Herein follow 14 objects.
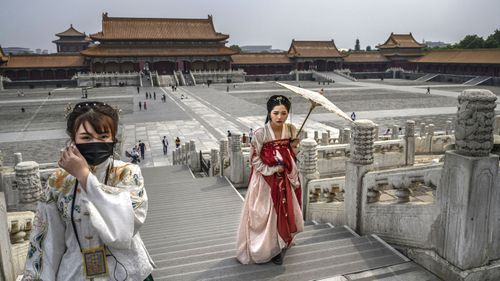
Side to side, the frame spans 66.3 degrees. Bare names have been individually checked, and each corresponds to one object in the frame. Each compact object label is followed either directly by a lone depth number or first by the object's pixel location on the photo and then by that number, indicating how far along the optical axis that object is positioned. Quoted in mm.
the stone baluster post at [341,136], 13758
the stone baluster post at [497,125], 14492
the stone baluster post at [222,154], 11961
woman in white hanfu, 2529
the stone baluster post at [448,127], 15484
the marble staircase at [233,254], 4138
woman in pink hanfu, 4492
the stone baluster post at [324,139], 13927
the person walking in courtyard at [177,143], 17766
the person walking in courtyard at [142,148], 16922
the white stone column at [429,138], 13616
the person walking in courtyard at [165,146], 17609
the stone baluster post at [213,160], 12617
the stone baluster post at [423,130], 14223
